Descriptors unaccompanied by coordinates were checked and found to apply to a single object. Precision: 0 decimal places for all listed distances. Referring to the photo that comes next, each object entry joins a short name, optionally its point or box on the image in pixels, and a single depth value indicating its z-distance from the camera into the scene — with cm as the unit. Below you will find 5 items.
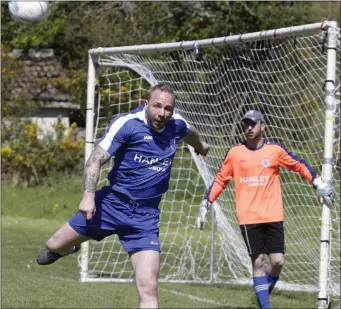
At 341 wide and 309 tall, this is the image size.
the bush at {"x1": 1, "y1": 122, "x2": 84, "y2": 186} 4041
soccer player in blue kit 1256
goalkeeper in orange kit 1686
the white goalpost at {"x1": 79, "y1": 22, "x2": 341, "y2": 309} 2223
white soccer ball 1617
